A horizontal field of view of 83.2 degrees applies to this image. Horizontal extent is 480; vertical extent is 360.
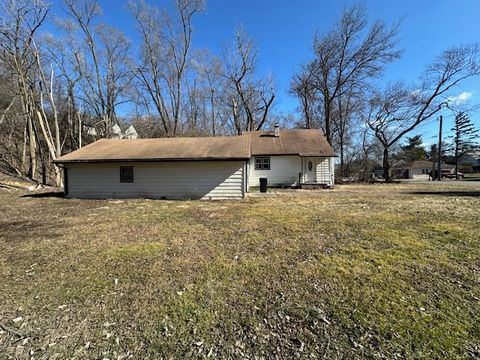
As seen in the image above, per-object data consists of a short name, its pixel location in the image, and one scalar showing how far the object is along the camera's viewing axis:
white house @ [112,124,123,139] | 27.99
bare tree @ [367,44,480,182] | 24.59
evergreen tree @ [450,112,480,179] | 47.66
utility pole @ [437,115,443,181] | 28.70
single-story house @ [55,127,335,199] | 12.06
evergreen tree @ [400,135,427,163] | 54.56
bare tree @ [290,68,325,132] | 28.36
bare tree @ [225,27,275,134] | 27.82
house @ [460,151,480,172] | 57.46
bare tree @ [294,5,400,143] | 23.59
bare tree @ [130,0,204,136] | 25.42
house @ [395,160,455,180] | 46.53
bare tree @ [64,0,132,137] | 22.92
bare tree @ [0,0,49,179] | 15.70
